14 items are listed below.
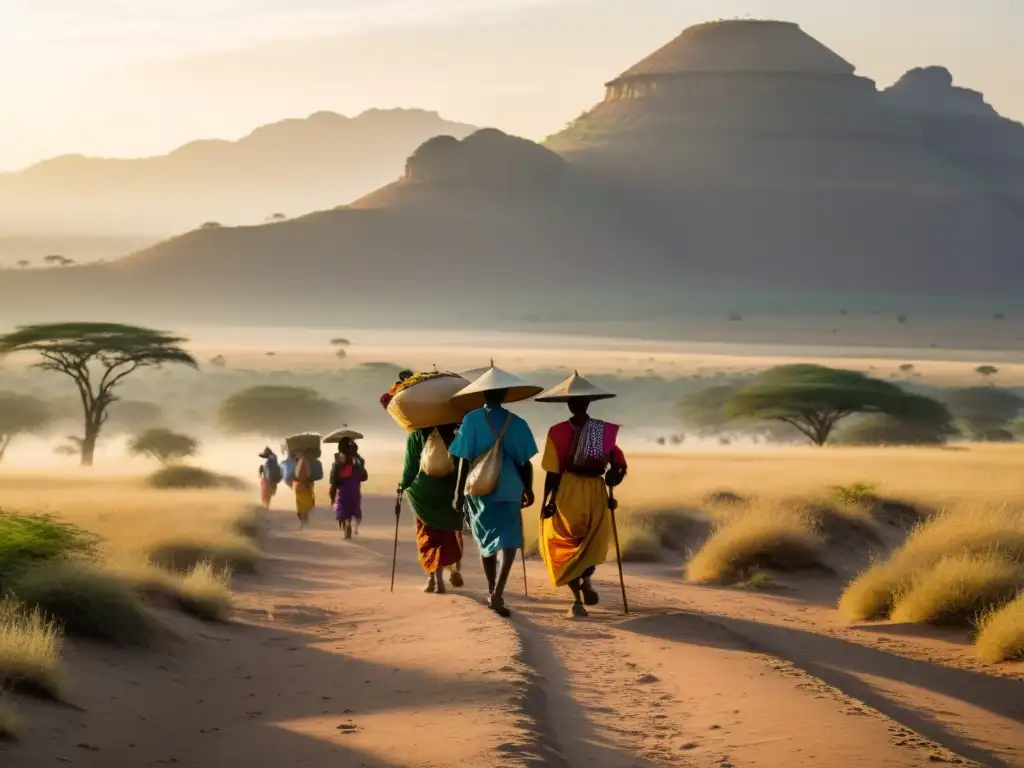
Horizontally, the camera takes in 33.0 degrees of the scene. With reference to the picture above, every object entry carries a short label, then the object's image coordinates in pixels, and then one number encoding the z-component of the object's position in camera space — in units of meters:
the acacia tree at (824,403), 54.88
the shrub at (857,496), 22.92
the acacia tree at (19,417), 65.62
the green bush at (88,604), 11.46
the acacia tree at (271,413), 71.81
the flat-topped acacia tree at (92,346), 49.97
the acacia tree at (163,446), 55.63
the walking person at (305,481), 25.30
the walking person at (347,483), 21.89
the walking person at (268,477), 30.17
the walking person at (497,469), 12.89
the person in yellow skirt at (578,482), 12.77
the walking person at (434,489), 13.95
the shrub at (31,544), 12.01
